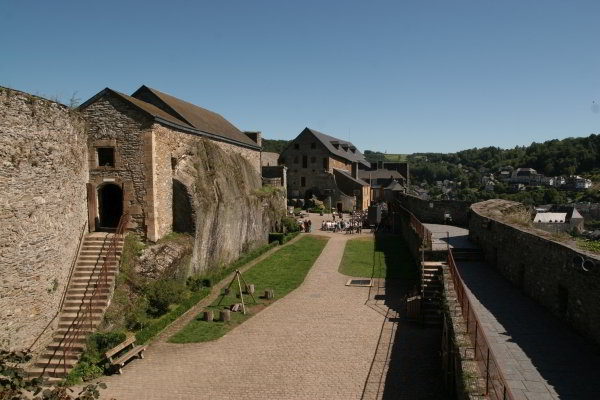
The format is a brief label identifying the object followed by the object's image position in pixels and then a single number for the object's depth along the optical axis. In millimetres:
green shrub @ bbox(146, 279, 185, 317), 16500
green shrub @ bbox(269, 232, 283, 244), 32722
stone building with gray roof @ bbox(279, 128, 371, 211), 55250
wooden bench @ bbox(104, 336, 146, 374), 12875
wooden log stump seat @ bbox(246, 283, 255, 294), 20047
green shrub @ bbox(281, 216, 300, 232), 36312
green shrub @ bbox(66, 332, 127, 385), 12537
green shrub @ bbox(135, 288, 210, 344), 14679
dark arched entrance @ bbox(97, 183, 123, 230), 20328
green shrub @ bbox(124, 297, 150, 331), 15477
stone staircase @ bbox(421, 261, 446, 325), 16297
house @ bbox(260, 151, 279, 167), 59412
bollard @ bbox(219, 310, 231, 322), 17062
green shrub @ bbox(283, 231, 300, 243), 33762
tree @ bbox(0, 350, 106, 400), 4832
